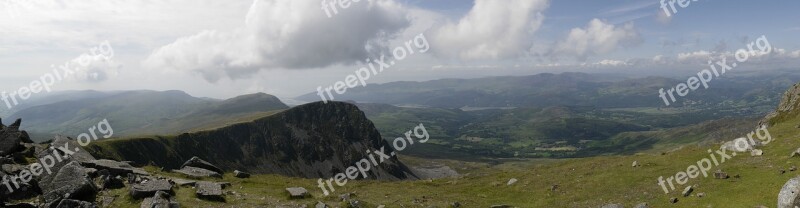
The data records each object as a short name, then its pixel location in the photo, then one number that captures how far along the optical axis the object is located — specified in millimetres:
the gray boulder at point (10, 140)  39081
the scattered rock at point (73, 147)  40638
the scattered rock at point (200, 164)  54062
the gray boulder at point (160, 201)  29562
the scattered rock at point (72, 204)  27708
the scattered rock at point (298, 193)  40188
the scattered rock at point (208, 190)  35188
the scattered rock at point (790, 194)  24625
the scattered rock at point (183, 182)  38422
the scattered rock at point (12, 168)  33962
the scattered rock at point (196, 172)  48156
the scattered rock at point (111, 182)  34175
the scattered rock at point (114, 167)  38481
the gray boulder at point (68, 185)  29422
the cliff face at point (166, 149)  133250
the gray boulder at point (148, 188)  32406
